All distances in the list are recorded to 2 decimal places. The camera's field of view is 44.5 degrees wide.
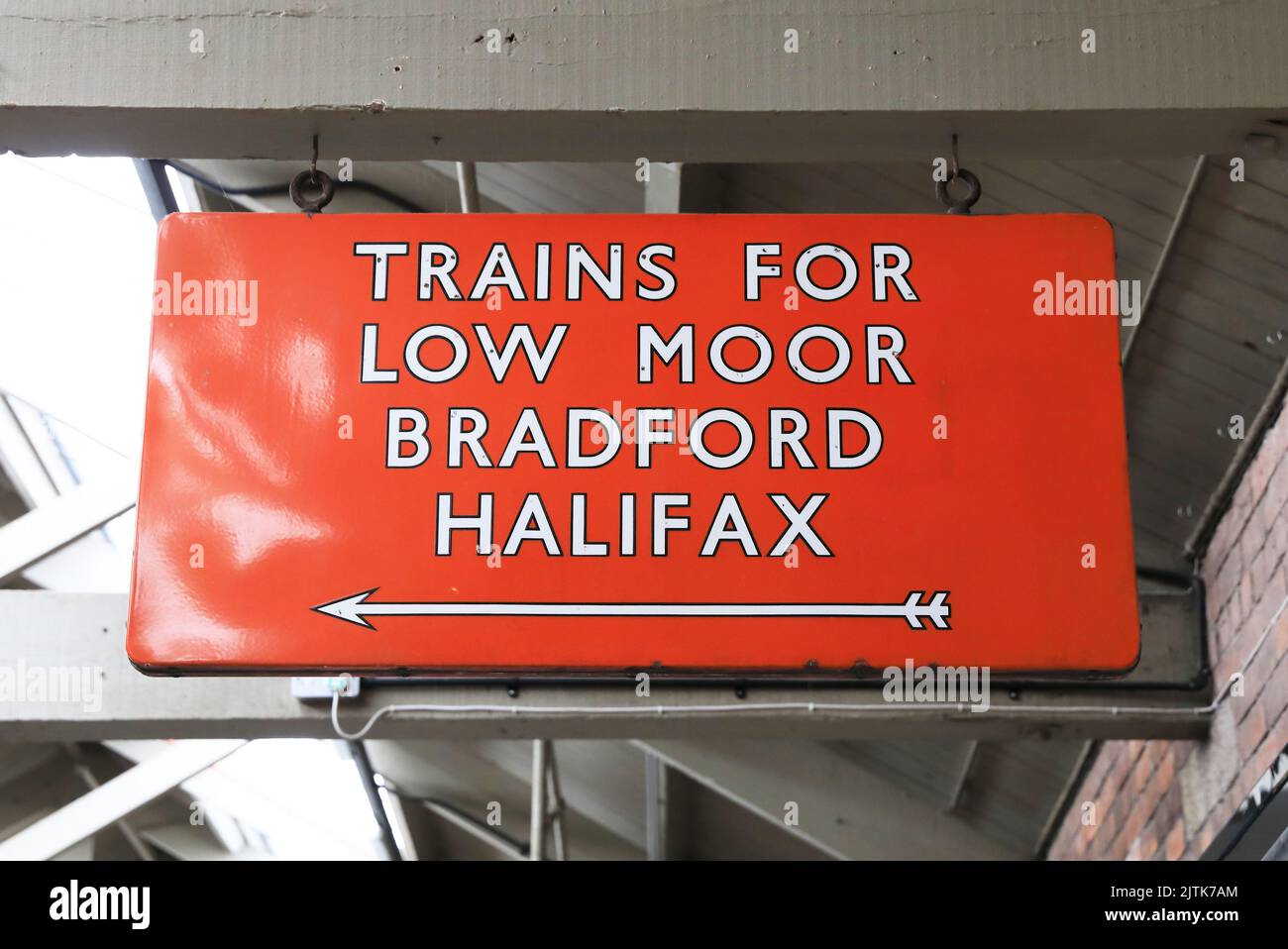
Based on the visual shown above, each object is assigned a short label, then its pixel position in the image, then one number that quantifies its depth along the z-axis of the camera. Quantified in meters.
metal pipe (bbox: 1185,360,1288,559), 4.14
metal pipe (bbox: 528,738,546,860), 7.20
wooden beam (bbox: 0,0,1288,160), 2.54
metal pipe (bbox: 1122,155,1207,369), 3.82
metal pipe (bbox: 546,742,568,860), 8.20
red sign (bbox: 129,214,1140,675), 2.24
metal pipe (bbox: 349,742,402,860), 8.58
